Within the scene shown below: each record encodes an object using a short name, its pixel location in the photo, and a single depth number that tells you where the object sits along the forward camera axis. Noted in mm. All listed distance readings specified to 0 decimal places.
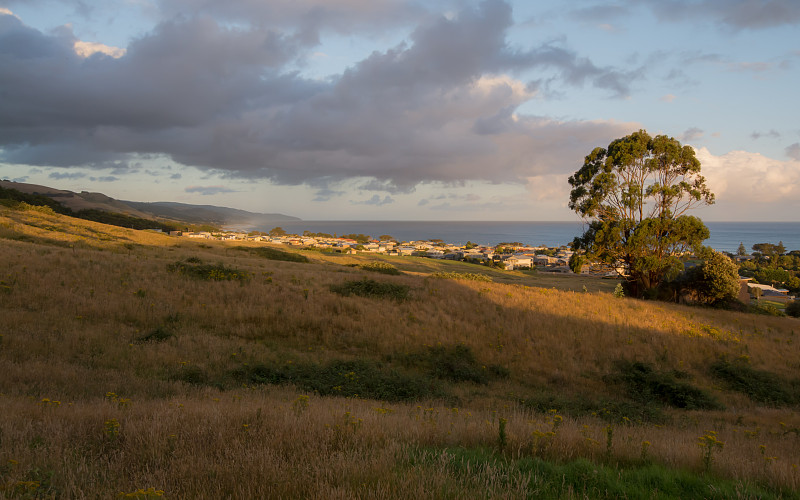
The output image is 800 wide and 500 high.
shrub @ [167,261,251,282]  17609
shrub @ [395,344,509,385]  11359
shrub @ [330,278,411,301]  17938
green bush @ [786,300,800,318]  32688
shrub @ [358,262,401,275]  33469
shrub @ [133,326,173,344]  10398
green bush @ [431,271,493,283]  27809
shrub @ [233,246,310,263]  38500
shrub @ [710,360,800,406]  12086
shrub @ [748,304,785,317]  27367
